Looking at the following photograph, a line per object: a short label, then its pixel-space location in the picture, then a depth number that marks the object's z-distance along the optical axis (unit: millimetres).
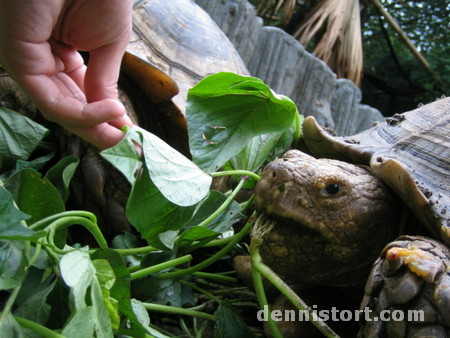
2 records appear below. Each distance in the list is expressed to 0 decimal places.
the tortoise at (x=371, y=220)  268
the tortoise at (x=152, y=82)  491
